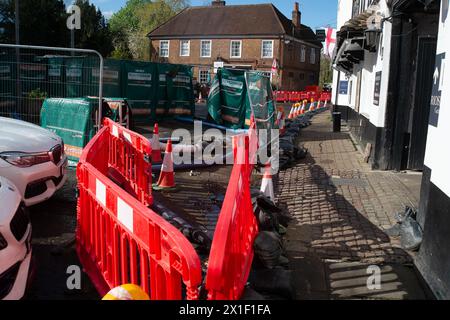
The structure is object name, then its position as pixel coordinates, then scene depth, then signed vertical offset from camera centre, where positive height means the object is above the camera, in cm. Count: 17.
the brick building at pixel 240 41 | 4697 +563
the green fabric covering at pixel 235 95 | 1390 -12
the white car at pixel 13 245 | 299 -113
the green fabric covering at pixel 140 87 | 1734 +7
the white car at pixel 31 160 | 512 -90
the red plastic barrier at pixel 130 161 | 592 -105
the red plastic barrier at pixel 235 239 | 228 -95
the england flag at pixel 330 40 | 2334 +288
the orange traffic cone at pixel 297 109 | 2488 -86
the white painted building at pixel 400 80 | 839 +34
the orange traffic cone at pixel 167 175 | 740 -143
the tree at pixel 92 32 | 3256 +412
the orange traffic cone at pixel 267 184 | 591 -122
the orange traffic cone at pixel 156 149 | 902 -121
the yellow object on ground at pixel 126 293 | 201 -93
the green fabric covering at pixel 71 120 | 821 -65
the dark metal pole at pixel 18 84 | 1014 +1
